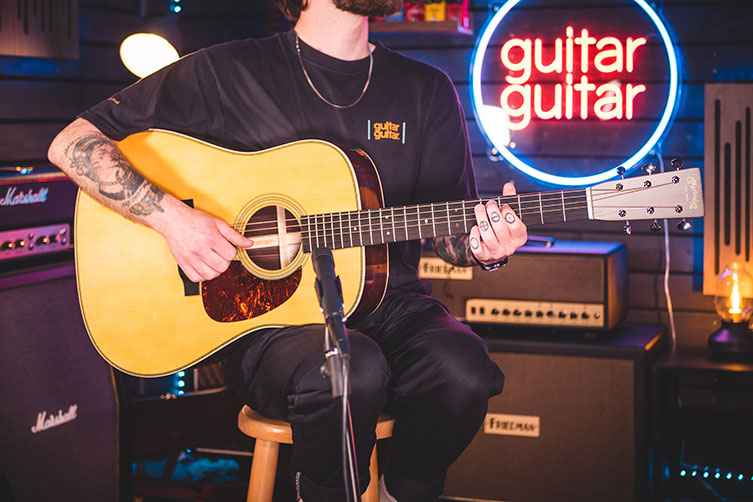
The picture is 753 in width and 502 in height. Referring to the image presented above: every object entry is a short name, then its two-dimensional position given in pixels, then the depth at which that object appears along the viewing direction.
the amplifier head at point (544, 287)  2.79
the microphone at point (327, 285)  1.38
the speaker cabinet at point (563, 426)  2.70
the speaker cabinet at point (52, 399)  2.19
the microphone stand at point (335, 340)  1.35
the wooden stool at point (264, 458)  1.90
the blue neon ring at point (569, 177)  2.96
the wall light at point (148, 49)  2.88
